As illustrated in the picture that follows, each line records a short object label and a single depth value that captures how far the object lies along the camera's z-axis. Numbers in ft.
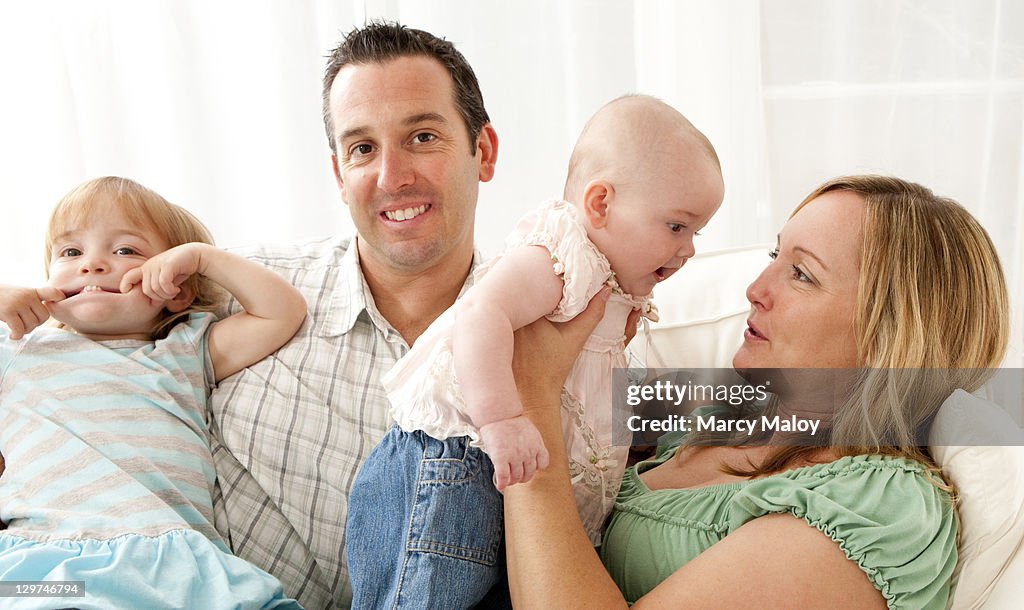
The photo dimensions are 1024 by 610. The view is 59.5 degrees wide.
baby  4.26
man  5.63
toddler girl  4.81
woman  3.92
